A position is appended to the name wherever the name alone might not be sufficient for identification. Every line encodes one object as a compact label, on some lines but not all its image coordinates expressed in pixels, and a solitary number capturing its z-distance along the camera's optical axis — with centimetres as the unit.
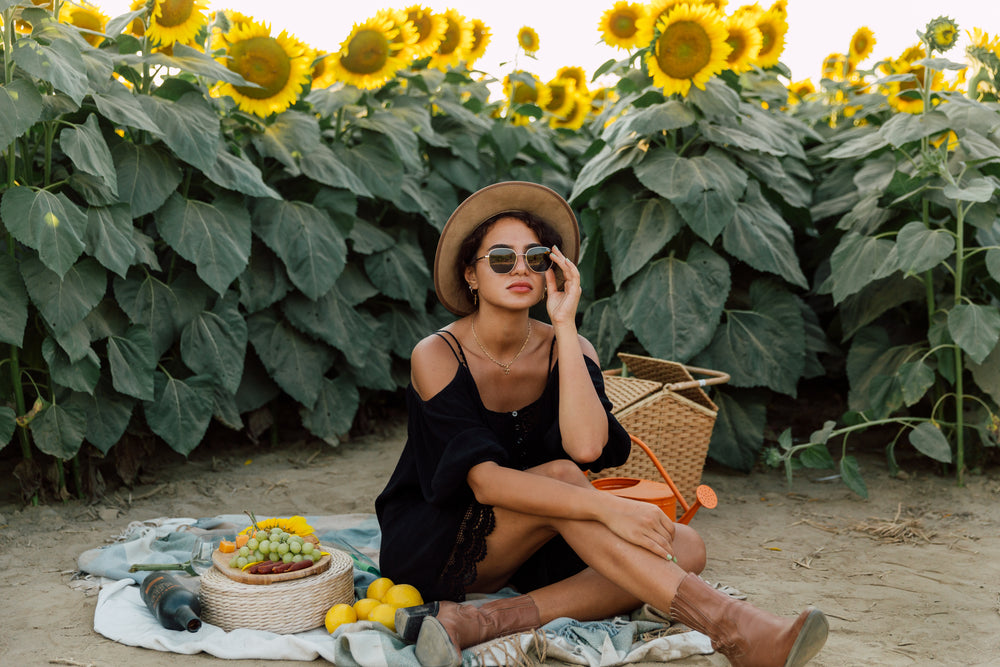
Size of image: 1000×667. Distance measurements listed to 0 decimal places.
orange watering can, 312
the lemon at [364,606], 263
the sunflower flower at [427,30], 547
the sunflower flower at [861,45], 600
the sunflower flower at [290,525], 286
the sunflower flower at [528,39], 579
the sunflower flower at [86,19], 426
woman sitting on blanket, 241
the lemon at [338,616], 258
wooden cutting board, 259
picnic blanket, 240
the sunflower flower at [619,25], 482
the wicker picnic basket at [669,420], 363
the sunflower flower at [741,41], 450
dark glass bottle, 255
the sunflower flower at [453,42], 573
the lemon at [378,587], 276
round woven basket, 255
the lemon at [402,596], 267
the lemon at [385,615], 259
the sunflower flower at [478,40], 613
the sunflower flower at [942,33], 407
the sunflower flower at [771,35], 497
